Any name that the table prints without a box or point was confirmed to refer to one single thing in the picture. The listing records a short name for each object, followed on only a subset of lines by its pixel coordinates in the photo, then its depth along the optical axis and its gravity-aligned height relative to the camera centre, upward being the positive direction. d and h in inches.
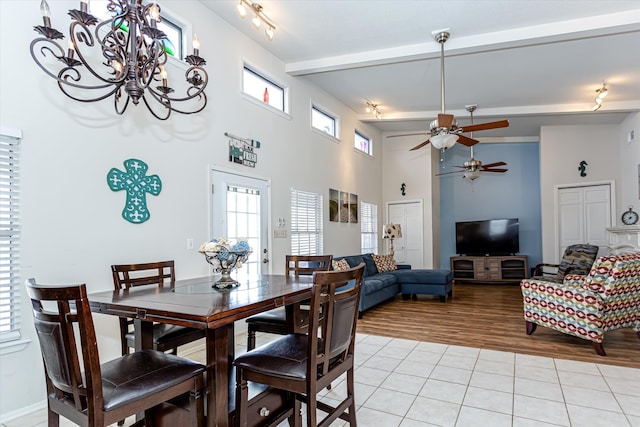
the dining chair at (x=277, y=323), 105.2 -30.1
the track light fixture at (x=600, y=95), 229.9 +82.1
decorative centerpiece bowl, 93.0 -8.3
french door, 165.2 +5.6
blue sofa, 244.8 -40.5
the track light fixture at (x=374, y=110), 277.9 +88.6
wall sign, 173.9 +36.1
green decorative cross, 125.1 +13.7
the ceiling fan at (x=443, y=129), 166.1 +43.9
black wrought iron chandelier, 81.9 +44.6
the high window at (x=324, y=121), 253.5 +74.3
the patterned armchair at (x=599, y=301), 143.8 -32.2
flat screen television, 347.6 -14.0
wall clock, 257.4 +3.5
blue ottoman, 255.4 -42.2
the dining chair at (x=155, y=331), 99.0 -29.8
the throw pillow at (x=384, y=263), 282.8 -31.7
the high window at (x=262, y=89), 189.8 +74.5
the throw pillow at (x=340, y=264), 216.4 -25.0
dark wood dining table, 67.4 -17.0
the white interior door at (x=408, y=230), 349.7 -7.0
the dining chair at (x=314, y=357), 71.6 -28.4
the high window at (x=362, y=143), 317.4 +72.2
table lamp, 319.9 -7.2
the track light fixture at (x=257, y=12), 137.7 +84.9
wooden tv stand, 340.5 -44.3
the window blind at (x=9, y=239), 96.9 -3.9
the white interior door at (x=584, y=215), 292.4 +5.8
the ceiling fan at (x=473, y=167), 273.0 +42.3
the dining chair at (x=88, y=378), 58.4 -27.9
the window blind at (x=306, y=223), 222.7 +0.1
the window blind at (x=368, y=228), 321.7 -4.5
